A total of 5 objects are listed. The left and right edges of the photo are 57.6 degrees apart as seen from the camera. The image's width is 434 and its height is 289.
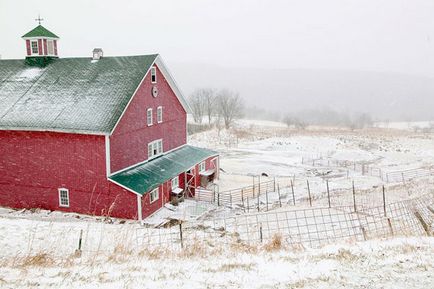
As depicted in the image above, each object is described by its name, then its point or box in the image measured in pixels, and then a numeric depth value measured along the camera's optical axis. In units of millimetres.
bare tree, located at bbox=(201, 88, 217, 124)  85125
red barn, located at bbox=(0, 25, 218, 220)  21516
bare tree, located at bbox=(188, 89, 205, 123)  85900
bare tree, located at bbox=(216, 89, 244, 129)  79000
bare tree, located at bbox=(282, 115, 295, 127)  90188
